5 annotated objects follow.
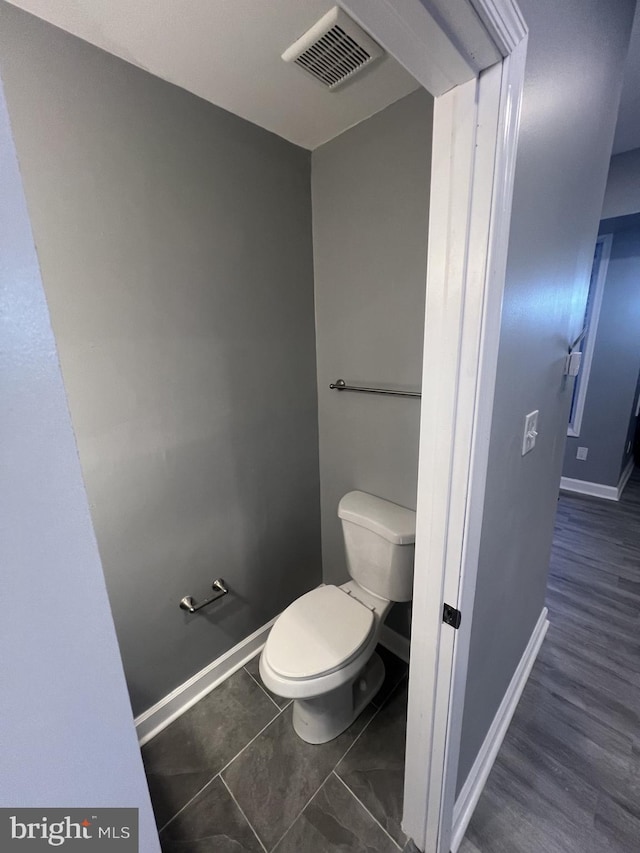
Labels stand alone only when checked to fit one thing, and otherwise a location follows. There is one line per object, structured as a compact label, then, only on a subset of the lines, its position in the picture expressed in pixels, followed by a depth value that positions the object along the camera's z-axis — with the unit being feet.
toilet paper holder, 4.65
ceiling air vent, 3.12
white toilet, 3.85
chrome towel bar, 4.64
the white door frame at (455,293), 1.71
